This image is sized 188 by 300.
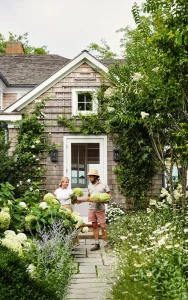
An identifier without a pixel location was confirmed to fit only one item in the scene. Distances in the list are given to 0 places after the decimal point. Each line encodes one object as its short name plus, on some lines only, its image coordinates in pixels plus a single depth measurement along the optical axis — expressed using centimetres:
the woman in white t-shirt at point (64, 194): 951
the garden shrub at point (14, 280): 346
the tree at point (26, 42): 3491
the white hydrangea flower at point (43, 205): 806
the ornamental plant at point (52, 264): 474
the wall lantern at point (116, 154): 1266
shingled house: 1274
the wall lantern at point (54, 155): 1271
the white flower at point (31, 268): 483
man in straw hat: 884
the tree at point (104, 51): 2862
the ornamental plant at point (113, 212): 1212
